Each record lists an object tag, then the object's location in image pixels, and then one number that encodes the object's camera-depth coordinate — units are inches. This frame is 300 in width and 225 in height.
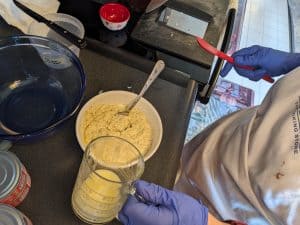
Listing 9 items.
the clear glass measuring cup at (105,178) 19.0
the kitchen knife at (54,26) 27.2
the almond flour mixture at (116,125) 24.3
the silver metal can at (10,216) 16.6
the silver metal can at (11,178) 18.6
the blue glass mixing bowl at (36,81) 24.5
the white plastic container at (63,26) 28.0
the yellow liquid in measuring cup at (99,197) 18.9
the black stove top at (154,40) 29.9
